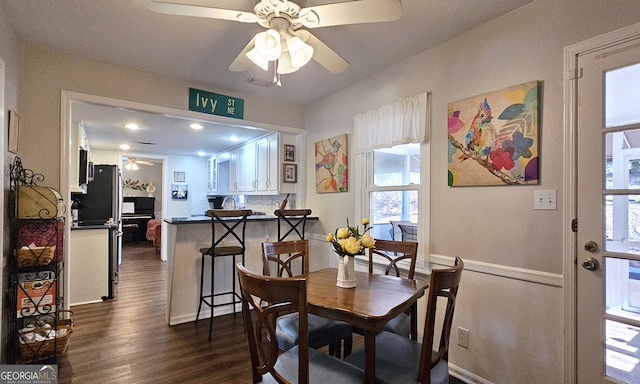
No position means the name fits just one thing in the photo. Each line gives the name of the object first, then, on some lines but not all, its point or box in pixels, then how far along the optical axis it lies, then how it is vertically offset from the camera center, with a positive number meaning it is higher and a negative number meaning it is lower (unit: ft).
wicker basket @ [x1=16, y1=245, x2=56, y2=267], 7.01 -1.53
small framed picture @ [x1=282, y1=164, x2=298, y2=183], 13.23 +0.83
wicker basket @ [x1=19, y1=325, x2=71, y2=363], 7.13 -3.67
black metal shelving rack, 7.12 -2.10
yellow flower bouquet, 5.63 -0.93
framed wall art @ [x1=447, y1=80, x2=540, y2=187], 6.05 +1.21
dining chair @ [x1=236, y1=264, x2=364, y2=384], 3.75 -2.06
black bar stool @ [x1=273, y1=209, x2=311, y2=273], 10.91 -1.14
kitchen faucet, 21.71 -0.67
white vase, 5.82 -1.54
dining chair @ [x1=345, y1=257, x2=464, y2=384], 4.24 -2.61
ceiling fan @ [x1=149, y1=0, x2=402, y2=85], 4.69 +2.86
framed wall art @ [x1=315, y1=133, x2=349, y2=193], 10.77 +1.04
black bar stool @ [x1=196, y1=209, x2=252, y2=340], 9.43 -1.80
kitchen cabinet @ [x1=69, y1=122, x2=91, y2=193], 11.92 +1.27
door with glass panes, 4.95 -0.34
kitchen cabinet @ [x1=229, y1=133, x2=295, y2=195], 13.41 +1.31
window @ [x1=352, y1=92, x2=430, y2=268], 8.10 +0.77
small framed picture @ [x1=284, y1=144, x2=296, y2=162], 13.27 +1.74
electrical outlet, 7.04 -3.33
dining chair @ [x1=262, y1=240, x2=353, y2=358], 5.89 -2.73
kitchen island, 10.12 -2.71
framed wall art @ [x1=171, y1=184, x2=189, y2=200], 23.38 -0.03
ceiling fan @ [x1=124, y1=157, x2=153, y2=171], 23.32 +2.26
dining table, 4.20 -1.78
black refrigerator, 14.03 -0.46
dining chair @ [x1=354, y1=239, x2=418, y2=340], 6.33 -1.75
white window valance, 8.08 +1.99
